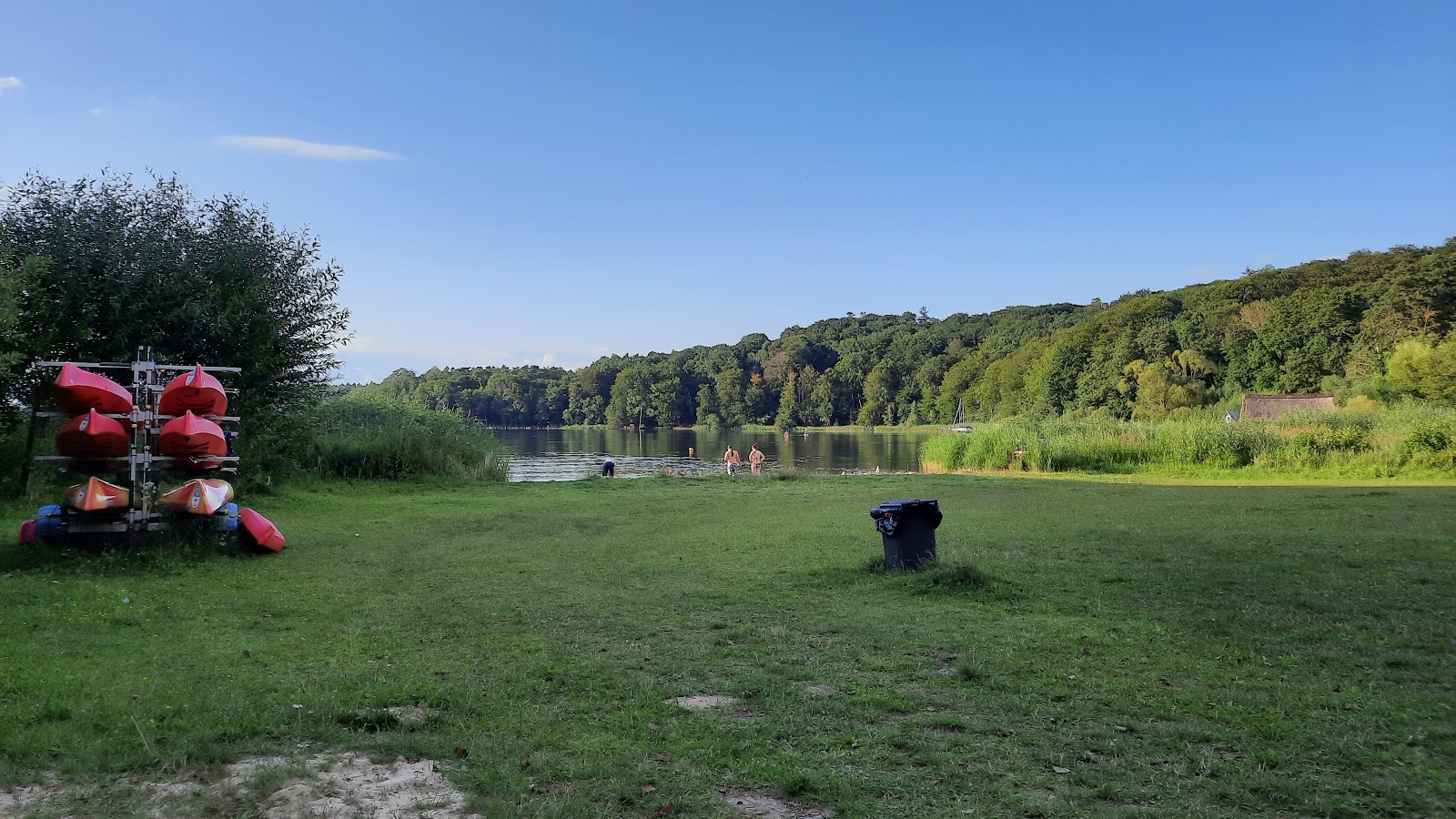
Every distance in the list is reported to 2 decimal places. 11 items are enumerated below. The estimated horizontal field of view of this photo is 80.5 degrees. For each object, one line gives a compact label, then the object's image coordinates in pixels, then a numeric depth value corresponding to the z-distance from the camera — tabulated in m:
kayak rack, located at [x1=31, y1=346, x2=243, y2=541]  10.16
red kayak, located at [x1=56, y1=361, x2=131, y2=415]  9.88
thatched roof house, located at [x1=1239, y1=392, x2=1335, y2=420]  52.84
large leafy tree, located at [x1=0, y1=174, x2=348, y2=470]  14.56
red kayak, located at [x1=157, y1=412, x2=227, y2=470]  10.38
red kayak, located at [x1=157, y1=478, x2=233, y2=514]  10.45
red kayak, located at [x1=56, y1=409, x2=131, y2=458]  9.94
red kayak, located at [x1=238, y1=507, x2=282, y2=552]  10.93
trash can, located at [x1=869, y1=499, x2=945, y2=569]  9.28
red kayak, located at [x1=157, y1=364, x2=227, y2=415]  10.62
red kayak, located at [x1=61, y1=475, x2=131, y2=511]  9.88
